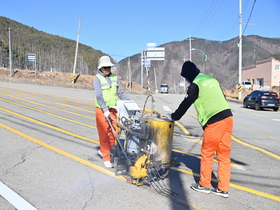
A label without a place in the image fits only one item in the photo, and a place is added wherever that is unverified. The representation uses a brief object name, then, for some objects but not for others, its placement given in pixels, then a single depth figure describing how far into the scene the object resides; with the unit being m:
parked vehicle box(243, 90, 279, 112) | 21.89
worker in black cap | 4.03
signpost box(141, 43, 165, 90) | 74.31
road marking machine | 4.22
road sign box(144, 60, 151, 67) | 69.40
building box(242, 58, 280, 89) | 54.81
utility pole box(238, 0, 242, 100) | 32.53
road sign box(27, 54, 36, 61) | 41.12
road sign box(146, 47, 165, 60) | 74.38
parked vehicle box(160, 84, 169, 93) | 65.21
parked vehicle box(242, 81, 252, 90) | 50.41
